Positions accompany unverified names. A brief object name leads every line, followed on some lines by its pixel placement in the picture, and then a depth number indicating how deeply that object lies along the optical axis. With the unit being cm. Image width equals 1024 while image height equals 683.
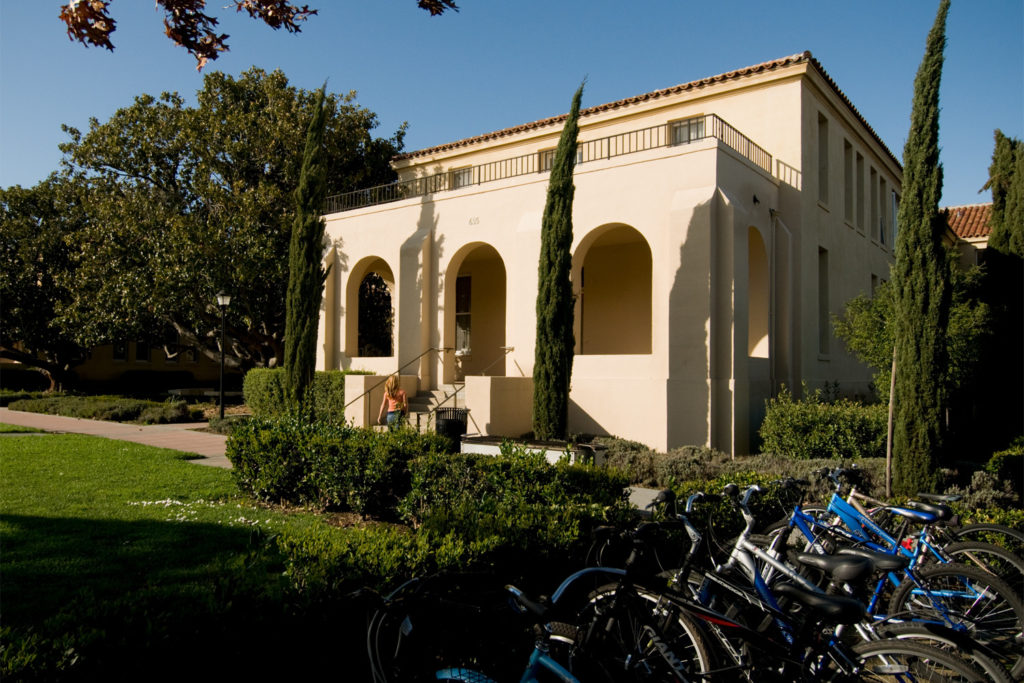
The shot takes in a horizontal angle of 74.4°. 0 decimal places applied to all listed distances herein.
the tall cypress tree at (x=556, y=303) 1288
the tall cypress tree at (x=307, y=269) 1673
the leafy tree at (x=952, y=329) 1180
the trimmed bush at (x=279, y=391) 1720
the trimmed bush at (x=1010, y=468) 909
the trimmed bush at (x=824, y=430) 1099
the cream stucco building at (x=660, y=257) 1298
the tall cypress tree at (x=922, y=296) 835
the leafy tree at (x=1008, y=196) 1349
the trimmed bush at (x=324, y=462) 723
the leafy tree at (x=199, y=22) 494
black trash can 1250
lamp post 1786
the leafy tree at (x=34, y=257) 2514
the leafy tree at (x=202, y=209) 2077
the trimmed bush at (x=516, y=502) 412
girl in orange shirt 1391
